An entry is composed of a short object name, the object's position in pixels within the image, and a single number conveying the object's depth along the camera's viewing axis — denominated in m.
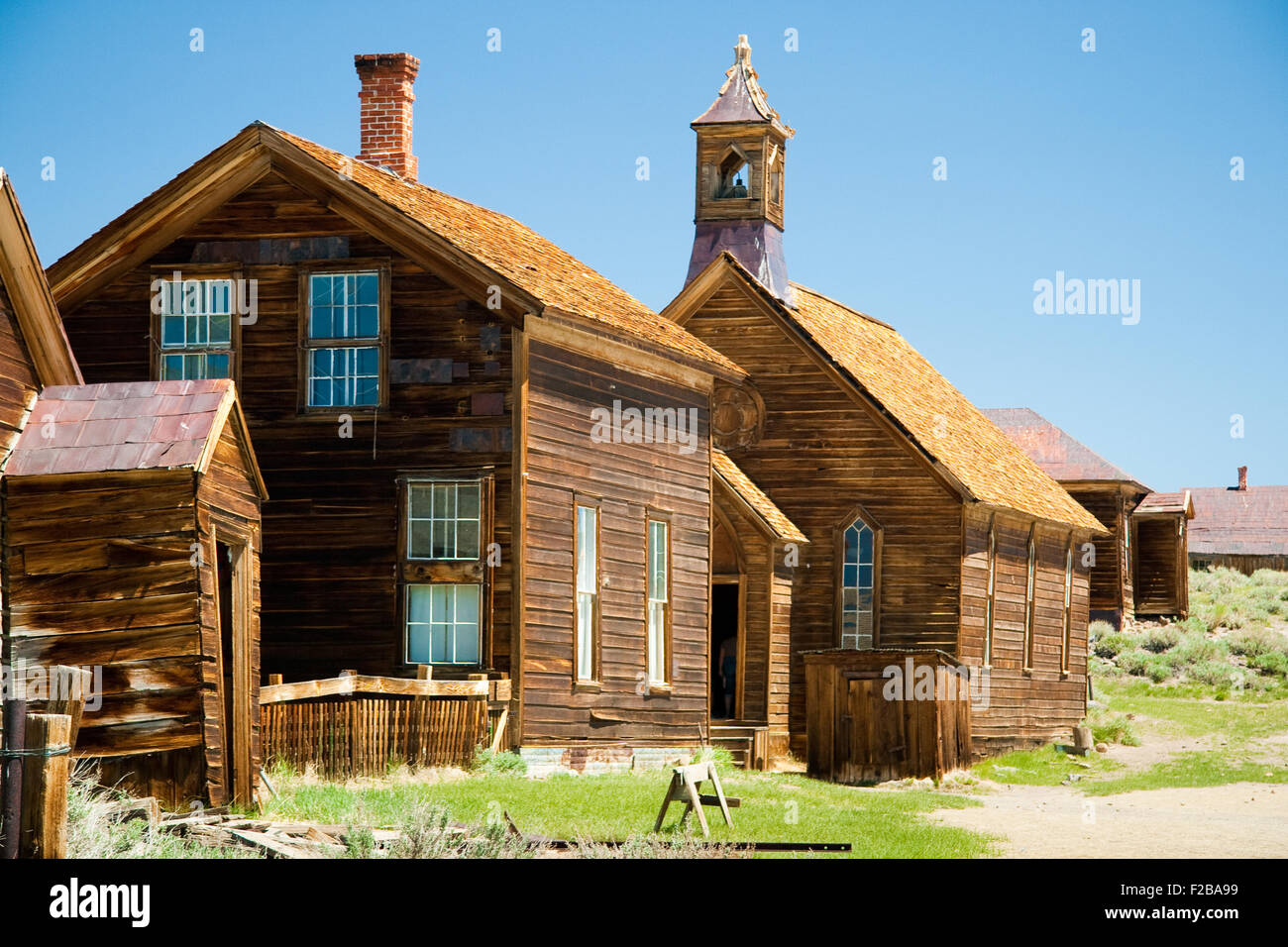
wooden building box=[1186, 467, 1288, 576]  68.38
